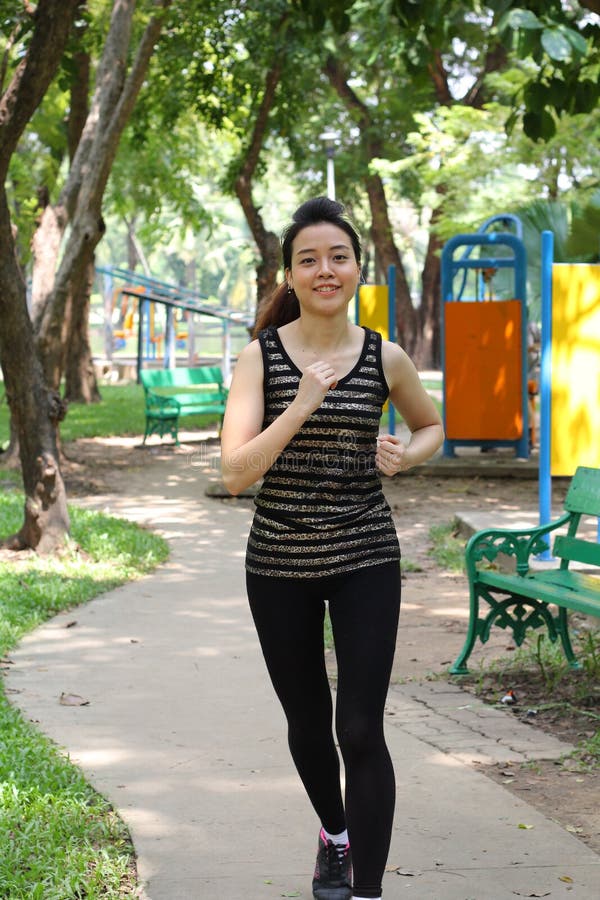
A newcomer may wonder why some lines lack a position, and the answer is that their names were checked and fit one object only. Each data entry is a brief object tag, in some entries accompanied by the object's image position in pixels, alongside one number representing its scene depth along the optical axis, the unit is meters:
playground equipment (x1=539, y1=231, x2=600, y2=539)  8.38
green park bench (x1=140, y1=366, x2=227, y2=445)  18.09
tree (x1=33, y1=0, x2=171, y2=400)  11.53
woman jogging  3.16
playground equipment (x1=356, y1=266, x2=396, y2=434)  15.63
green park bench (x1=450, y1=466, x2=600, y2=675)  5.79
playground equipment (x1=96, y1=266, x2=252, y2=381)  33.56
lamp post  28.77
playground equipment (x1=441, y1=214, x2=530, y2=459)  14.21
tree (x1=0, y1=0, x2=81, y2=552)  9.05
